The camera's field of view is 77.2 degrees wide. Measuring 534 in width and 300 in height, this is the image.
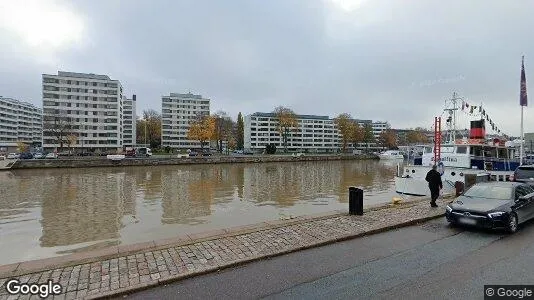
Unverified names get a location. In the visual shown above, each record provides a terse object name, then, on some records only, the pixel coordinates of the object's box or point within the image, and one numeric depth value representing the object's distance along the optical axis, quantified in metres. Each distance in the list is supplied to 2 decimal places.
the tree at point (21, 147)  87.68
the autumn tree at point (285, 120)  87.94
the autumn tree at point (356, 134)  96.50
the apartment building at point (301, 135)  128.38
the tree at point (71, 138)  73.14
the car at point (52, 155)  56.66
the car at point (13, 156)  60.16
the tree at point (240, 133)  119.18
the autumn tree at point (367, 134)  106.31
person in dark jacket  12.55
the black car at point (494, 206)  8.73
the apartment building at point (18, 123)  123.94
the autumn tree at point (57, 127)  69.25
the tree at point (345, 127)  94.94
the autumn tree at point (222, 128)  82.84
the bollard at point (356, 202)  10.73
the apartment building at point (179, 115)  119.00
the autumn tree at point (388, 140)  129.12
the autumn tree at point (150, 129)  102.62
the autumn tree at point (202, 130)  74.88
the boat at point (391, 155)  89.57
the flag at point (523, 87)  19.42
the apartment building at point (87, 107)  85.31
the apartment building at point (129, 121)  115.99
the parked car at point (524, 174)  15.37
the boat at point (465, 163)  21.34
